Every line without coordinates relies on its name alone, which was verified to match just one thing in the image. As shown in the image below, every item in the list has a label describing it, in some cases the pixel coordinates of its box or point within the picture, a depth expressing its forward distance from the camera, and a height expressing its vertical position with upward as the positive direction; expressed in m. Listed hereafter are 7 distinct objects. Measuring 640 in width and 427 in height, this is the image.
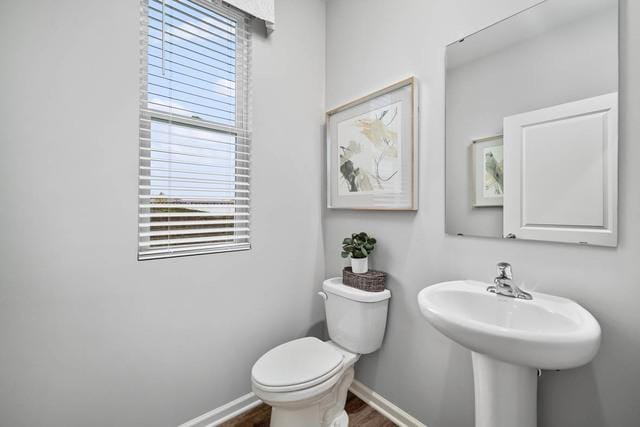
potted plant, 1.55 -0.21
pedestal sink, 0.71 -0.36
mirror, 0.89 +0.33
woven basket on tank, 1.48 -0.37
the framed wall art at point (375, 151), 1.40 +0.36
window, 1.30 +0.43
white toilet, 1.17 -0.72
